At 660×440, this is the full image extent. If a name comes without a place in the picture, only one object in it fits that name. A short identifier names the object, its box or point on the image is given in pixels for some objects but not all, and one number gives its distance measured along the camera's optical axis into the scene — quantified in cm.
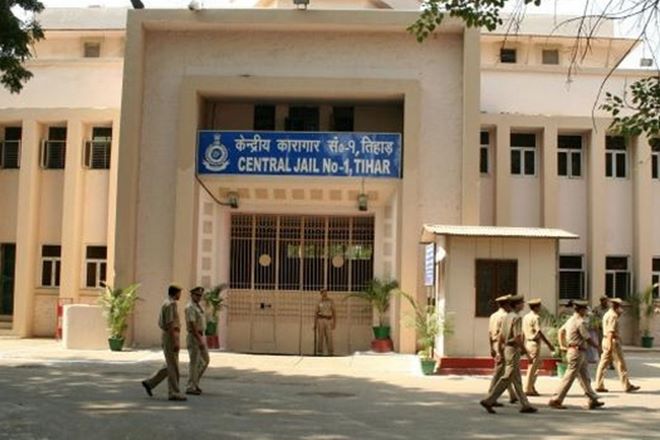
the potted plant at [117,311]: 1809
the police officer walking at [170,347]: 1137
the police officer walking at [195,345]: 1189
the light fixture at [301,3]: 1917
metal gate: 2011
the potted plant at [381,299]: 1861
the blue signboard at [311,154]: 1875
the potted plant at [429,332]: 1523
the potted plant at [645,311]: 2130
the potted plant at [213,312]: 1872
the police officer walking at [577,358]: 1148
